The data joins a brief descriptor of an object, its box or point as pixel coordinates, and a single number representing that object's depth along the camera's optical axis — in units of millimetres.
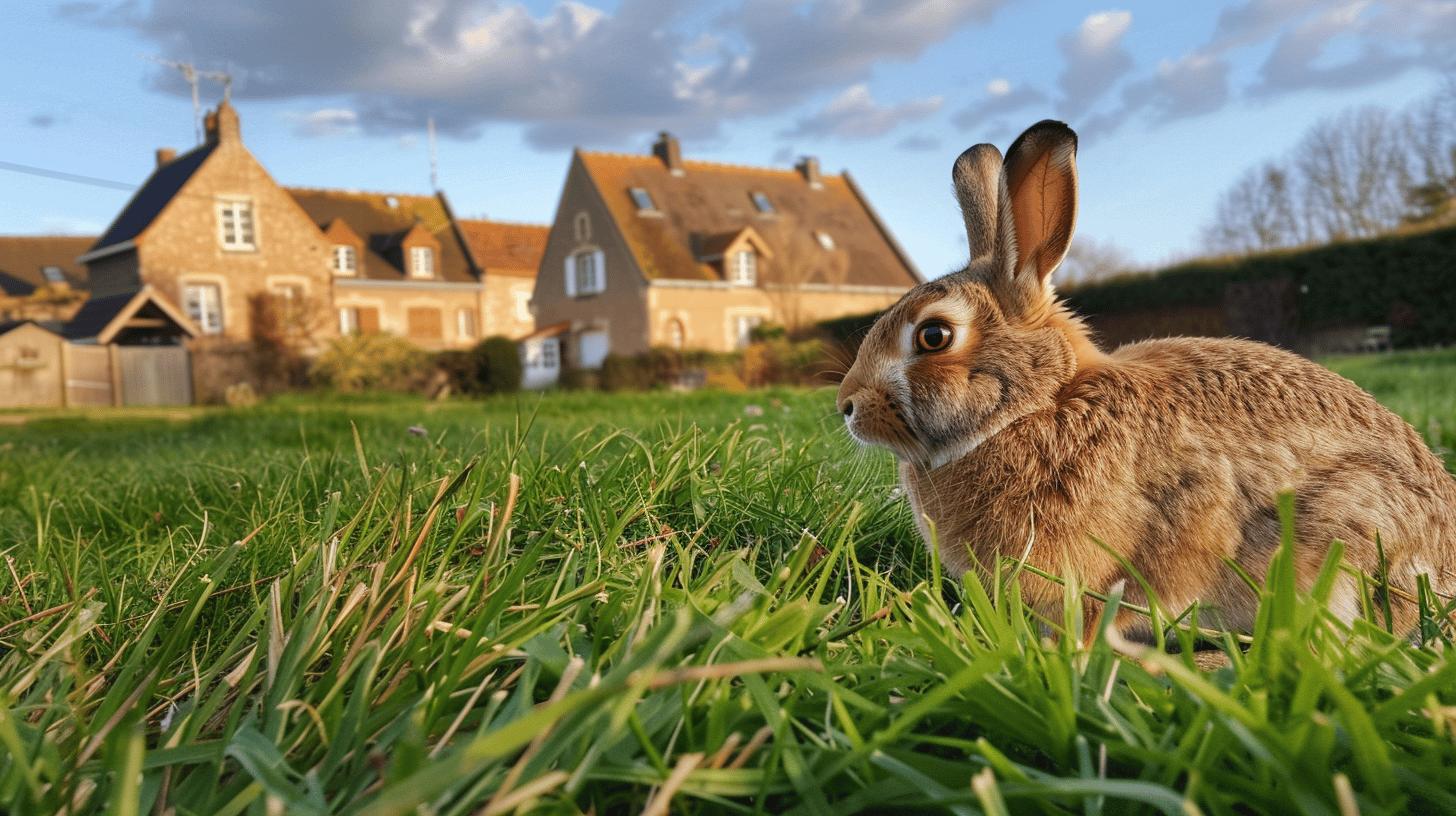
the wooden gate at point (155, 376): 29125
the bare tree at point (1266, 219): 36500
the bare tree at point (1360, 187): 33406
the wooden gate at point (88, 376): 27875
